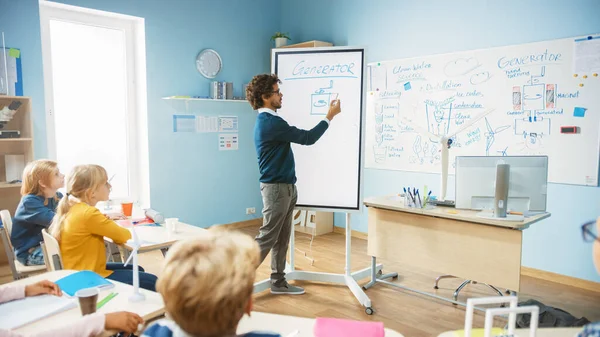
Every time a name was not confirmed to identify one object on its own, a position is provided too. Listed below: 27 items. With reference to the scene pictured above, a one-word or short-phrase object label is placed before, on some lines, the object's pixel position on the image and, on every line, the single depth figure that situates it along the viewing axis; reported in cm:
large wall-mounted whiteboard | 350
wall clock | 517
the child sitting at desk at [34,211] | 275
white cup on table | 257
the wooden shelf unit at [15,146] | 365
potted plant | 566
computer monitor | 273
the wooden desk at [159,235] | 233
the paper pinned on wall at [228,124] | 547
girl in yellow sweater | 215
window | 432
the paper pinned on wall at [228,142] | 550
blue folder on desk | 162
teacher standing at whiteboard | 311
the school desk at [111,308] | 136
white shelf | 486
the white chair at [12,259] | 265
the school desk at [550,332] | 133
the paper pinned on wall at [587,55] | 340
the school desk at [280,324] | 139
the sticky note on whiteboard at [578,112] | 349
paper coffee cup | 134
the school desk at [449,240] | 275
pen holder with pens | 319
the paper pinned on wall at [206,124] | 524
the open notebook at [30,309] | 137
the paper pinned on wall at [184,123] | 505
